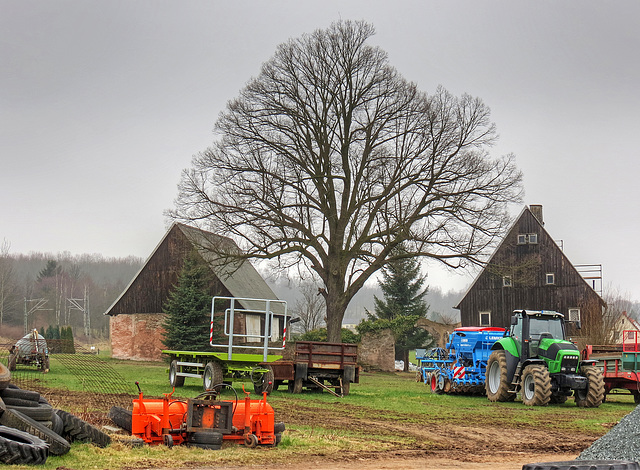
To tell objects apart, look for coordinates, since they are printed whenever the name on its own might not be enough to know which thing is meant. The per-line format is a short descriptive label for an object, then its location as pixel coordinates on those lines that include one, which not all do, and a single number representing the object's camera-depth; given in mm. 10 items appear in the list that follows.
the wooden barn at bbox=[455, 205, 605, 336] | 46844
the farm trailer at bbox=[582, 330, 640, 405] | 23203
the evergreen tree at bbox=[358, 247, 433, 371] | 54938
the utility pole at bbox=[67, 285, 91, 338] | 86388
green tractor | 20953
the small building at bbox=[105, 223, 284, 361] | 46875
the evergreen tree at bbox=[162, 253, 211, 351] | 43594
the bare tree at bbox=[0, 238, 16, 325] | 99938
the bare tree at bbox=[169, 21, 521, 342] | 33375
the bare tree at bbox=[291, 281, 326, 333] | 67794
